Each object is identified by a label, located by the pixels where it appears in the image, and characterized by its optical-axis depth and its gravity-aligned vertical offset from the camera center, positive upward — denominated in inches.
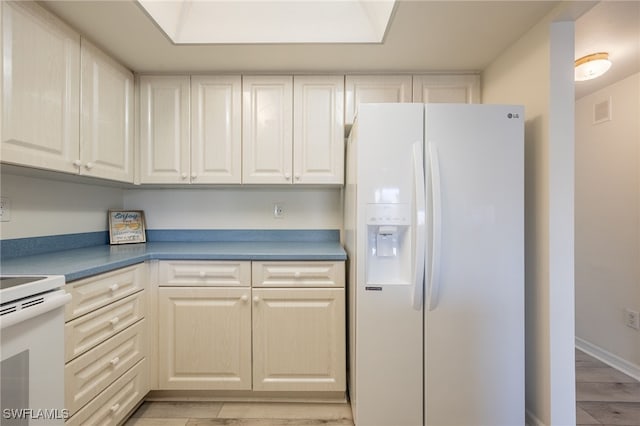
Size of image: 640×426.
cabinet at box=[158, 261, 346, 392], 67.0 -24.2
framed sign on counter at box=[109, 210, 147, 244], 83.1 -3.3
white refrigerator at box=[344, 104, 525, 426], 57.1 -12.4
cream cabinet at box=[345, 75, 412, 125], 78.5 +33.5
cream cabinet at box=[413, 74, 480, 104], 78.9 +34.3
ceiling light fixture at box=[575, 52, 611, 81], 72.6 +37.3
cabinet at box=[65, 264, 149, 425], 48.7 -24.7
